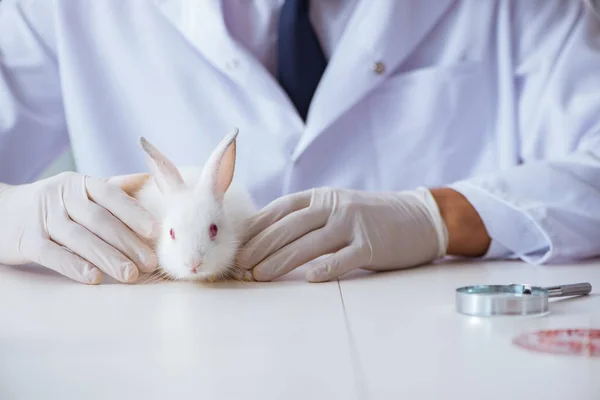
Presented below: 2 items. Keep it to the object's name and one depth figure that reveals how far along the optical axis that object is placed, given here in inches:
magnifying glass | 32.2
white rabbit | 41.3
